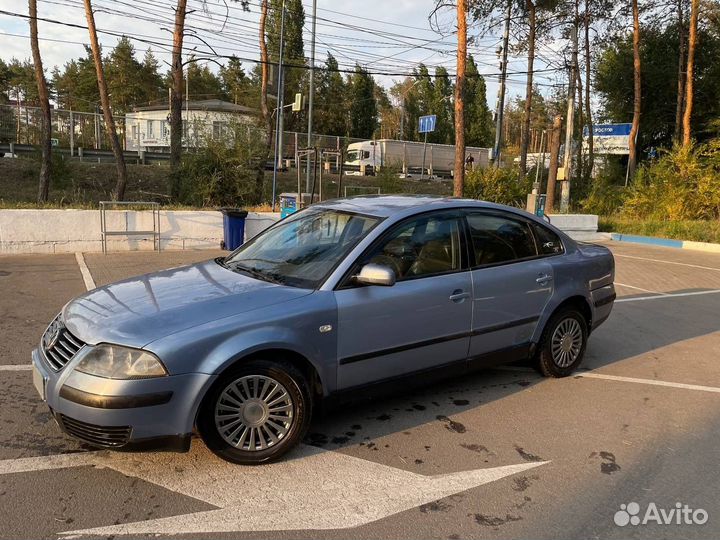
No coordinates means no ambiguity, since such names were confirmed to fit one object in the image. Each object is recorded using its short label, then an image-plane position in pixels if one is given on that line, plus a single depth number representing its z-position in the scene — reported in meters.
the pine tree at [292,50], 45.42
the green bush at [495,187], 20.05
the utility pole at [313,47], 23.73
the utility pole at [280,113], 23.11
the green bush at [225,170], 17.27
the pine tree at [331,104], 61.28
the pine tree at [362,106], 66.25
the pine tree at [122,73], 56.88
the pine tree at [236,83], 61.62
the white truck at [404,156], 43.56
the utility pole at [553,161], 19.72
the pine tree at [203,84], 70.88
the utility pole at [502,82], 26.47
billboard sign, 24.52
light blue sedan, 3.02
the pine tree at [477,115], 73.00
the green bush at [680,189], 20.12
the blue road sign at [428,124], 41.25
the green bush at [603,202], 22.52
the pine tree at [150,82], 60.09
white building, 19.19
